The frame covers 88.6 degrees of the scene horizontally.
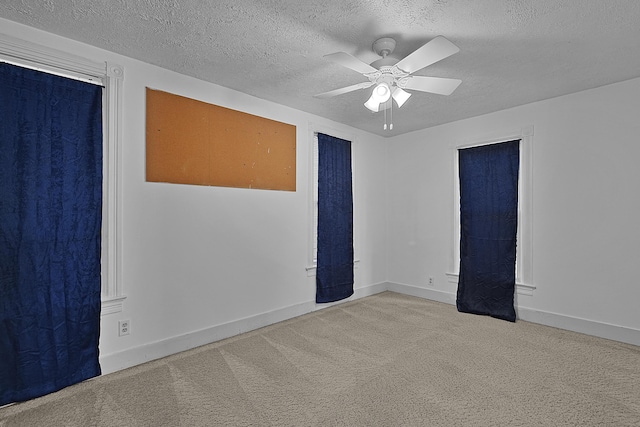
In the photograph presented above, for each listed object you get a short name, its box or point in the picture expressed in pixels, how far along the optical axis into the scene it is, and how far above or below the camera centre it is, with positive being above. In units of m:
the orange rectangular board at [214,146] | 2.93 +0.66
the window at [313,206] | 4.22 +0.08
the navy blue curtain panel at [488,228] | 4.02 -0.20
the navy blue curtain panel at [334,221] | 4.35 -0.13
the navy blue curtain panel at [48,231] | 2.22 -0.15
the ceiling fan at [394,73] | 2.16 +1.04
